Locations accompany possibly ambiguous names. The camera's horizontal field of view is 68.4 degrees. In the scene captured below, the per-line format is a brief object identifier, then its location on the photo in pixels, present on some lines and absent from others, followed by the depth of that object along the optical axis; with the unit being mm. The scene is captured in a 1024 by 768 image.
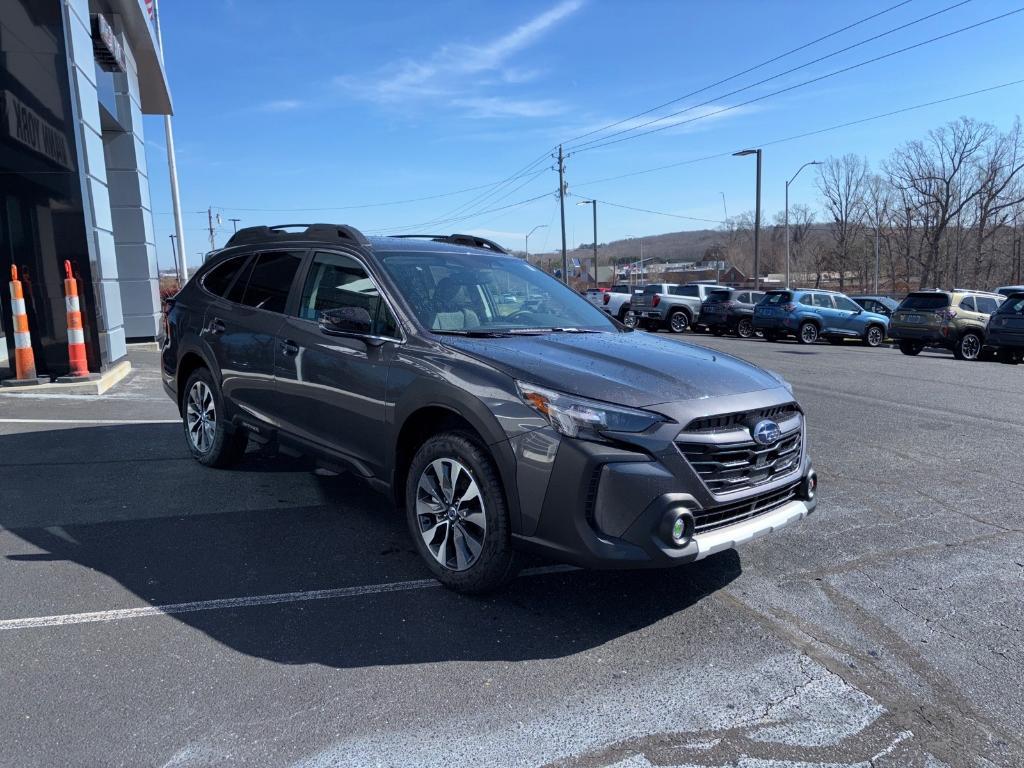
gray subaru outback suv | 3197
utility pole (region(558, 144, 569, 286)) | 49825
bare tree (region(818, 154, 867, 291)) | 73750
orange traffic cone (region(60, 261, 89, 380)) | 9664
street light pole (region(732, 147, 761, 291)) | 30953
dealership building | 9648
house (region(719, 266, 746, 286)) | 108250
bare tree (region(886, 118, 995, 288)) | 54406
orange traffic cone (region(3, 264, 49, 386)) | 9180
